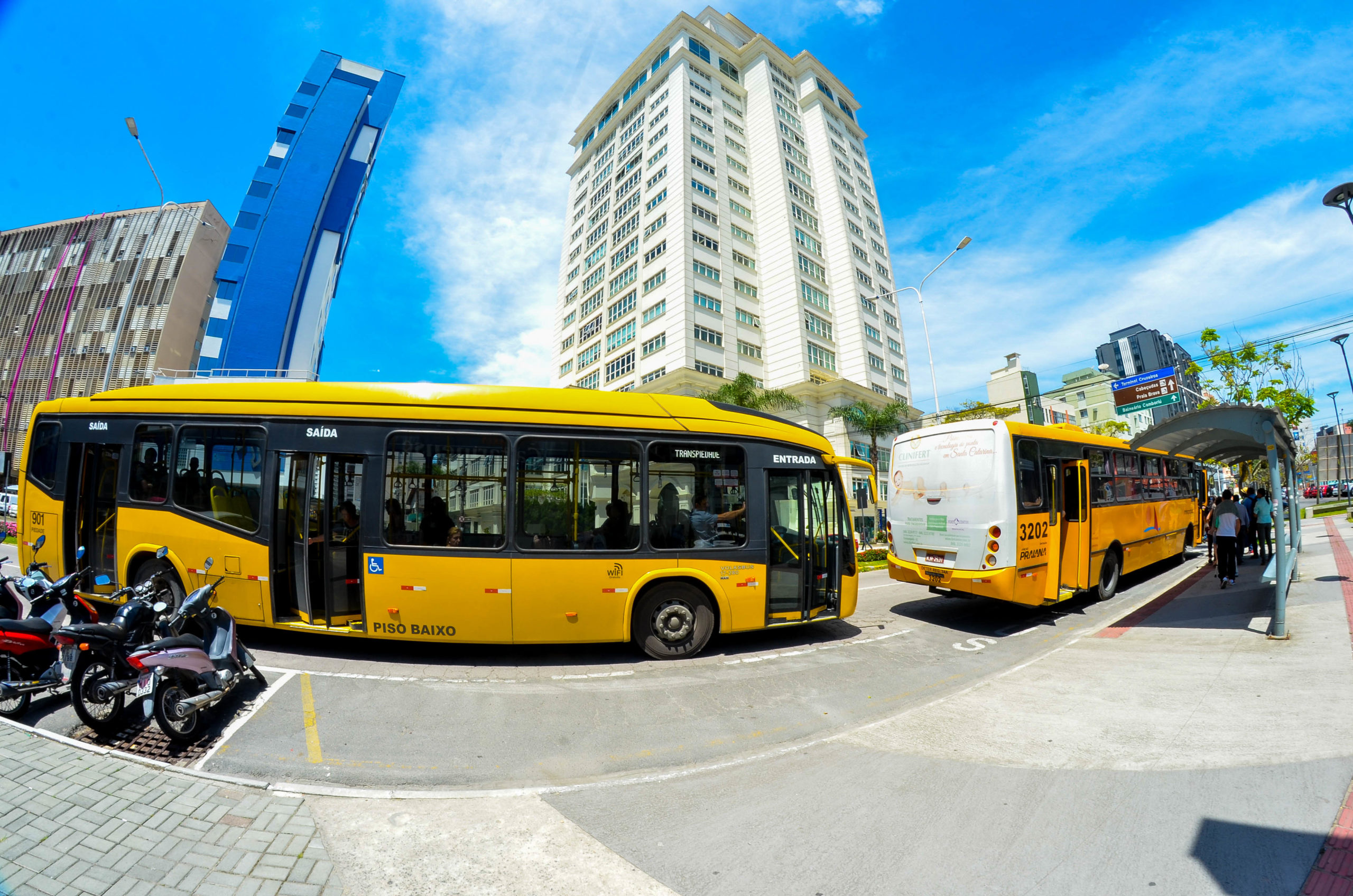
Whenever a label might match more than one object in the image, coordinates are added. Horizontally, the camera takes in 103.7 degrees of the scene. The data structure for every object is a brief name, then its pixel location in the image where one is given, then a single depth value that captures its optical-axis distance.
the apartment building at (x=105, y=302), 51.09
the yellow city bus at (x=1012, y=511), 8.36
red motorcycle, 4.70
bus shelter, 7.14
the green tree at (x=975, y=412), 29.83
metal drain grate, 4.14
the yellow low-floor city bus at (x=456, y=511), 6.45
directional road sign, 19.17
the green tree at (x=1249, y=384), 18.30
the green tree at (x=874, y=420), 32.62
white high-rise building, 41.47
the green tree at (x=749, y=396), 32.94
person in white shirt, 11.12
